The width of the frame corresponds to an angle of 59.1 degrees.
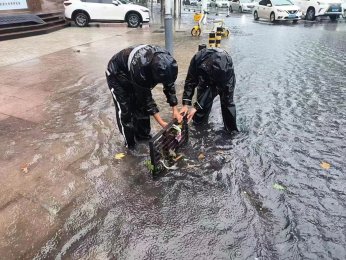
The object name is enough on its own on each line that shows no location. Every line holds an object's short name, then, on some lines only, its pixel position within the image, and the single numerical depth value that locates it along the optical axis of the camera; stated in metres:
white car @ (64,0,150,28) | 15.42
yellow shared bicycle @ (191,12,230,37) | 12.57
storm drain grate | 3.25
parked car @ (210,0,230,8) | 27.28
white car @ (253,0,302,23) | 18.25
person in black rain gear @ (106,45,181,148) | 3.03
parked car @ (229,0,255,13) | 27.12
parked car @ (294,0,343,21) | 18.67
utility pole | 6.27
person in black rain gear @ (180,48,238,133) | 3.69
